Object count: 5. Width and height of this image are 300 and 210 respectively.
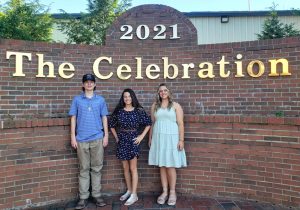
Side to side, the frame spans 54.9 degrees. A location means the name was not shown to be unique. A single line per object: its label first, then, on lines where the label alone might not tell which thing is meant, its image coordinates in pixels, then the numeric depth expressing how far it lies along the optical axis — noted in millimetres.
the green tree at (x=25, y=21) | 7043
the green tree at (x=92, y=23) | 8617
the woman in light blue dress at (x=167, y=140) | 3924
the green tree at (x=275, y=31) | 7988
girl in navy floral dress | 3957
